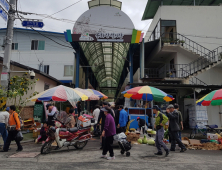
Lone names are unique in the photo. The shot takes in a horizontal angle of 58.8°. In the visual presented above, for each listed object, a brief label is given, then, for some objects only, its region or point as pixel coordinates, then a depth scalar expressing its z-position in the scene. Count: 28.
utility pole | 9.56
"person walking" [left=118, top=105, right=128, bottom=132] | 9.23
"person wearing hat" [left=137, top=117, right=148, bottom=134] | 10.94
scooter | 6.94
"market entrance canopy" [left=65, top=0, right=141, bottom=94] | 15.41
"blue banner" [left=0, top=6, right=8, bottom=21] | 9.03
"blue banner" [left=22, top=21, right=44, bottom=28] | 10.00
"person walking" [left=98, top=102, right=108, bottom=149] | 7.55
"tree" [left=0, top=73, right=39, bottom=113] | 9.12
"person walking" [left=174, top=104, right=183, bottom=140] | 8.48
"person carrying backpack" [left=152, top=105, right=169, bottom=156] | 6.86
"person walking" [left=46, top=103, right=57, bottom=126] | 9.20
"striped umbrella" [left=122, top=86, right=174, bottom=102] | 9.58
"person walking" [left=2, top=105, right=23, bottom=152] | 7.18
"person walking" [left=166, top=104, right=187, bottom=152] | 7.42
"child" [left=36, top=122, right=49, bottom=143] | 8.63
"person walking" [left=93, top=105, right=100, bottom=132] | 11.36
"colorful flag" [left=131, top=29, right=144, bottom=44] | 15.48
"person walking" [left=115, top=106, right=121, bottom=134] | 9.41
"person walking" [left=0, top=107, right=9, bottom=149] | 7.34
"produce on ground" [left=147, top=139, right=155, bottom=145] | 8.99
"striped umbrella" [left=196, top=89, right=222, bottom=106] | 9.38
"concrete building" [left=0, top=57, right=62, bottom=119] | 13.33
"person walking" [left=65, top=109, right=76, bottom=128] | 7.61
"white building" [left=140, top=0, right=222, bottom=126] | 17.69
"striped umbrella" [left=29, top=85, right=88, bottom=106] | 9.14
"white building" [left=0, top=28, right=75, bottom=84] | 25.27
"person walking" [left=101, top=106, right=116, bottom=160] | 6.06
